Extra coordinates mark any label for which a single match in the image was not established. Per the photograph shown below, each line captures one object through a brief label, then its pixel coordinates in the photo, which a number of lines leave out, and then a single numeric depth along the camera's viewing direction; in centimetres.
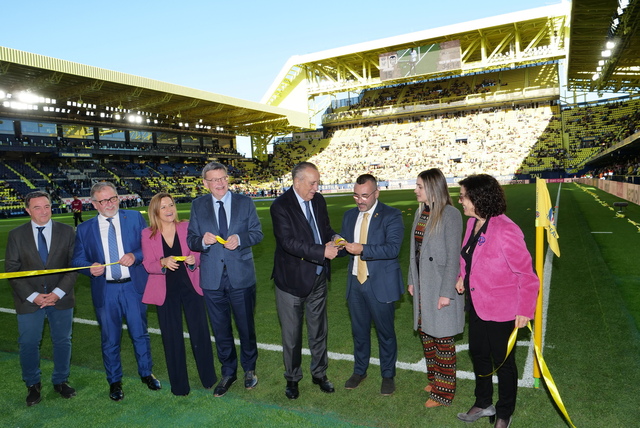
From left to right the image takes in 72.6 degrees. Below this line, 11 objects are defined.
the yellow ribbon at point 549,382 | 336
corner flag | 389
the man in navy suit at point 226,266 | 445
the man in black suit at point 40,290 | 441
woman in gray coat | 385
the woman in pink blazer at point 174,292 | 445
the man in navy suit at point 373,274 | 413
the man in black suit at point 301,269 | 413
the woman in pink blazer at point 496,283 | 343
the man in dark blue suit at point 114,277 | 449
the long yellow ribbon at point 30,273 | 430
